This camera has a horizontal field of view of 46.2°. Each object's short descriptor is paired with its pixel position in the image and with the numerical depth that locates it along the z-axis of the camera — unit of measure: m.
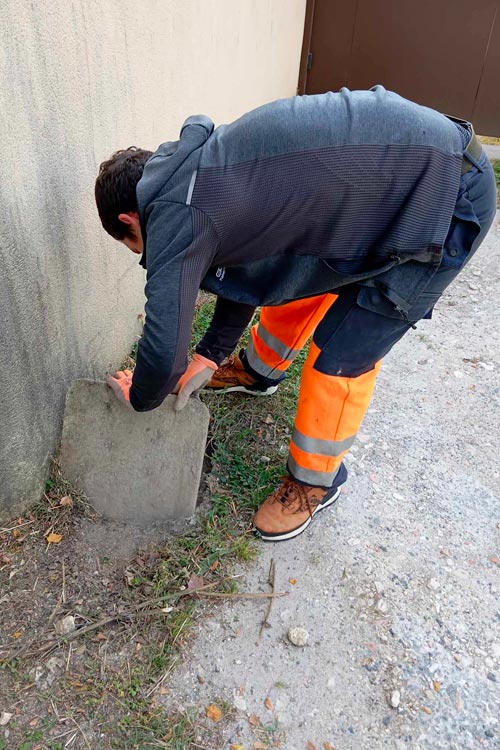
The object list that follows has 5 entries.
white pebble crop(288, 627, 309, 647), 1.83
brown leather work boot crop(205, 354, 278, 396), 2.77
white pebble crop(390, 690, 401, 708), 1.70
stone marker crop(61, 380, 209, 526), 2.10
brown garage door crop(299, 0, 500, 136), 6.47
